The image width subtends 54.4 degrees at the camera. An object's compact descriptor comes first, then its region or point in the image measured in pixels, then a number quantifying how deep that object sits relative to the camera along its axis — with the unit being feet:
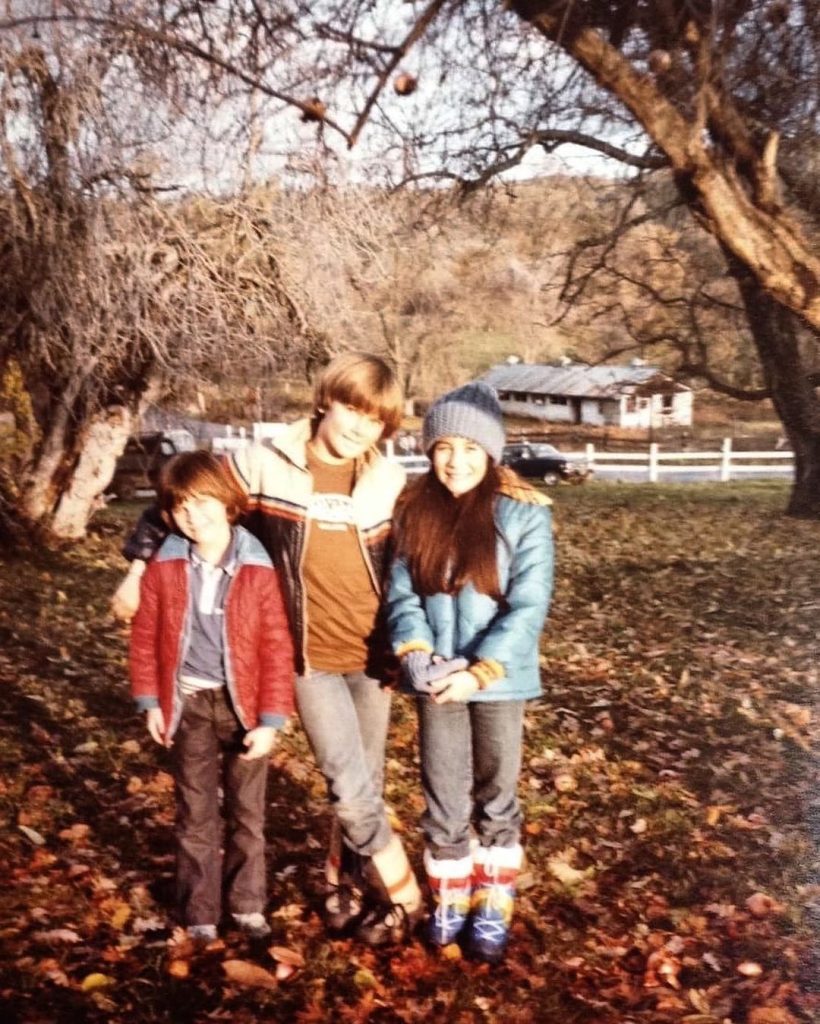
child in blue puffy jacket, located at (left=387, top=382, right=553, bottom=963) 6.19
